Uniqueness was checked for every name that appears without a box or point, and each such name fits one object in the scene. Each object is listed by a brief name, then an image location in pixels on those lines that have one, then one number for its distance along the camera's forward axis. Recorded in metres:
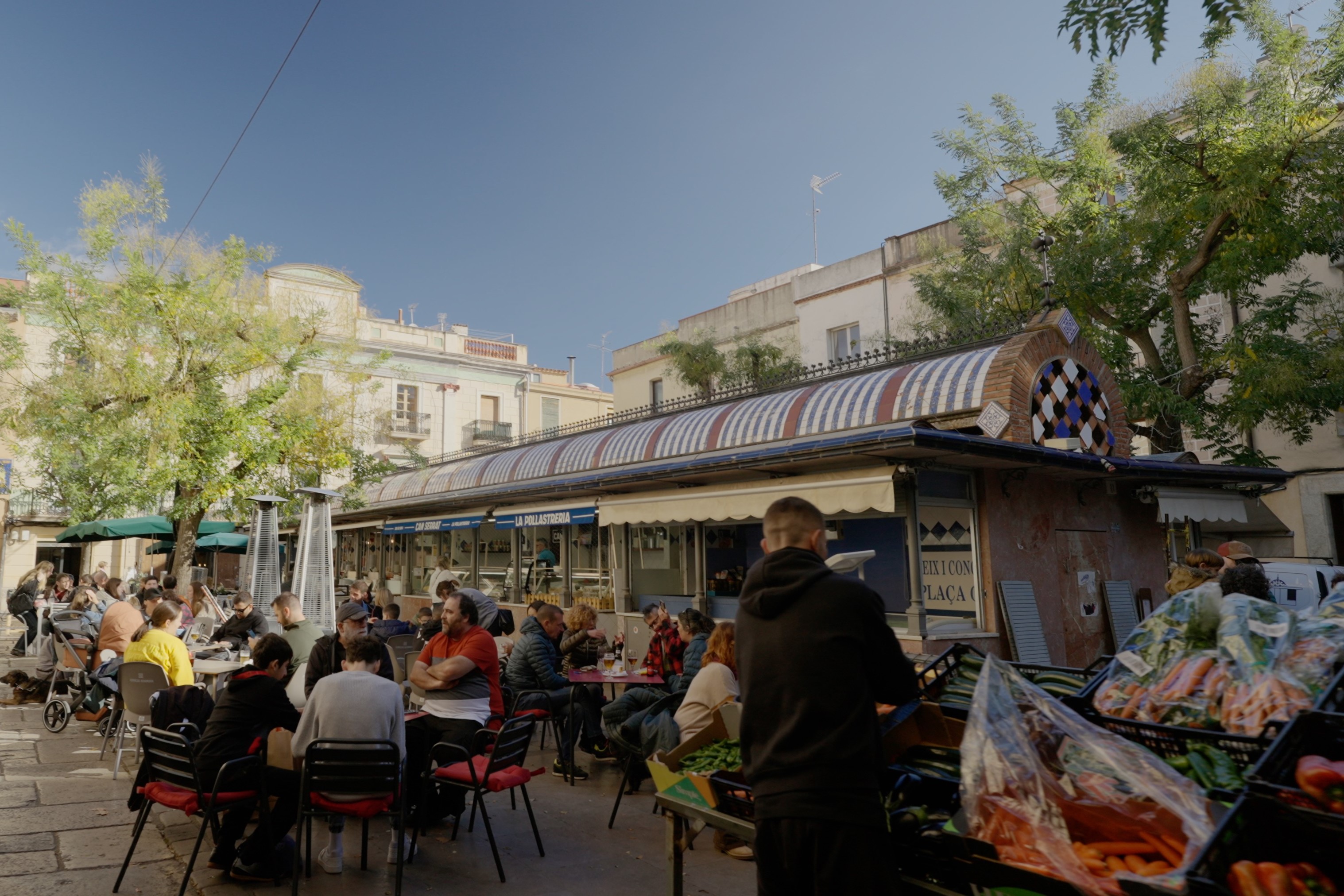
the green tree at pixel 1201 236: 13.91
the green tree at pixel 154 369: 13.91
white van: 12.33
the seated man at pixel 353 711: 4.44
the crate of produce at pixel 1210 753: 2.27
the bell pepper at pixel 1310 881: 1.84
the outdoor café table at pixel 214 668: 7.67
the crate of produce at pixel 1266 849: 1.84
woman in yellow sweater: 6.84
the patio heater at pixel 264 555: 13.13
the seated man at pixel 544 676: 7.13
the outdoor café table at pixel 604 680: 7.03
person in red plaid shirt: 7.48
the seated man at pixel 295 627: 7.24
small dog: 10.86
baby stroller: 8.91
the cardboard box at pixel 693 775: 3.31
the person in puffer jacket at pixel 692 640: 6.40
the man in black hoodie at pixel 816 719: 2.30
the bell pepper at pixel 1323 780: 2.00
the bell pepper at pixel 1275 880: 1.83
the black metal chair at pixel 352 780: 4.25
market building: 8.52
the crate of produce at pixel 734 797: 3.05
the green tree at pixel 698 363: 25.48
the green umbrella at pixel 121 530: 16.55
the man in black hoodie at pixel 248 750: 4.58
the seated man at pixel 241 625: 9.27
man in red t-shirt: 5.40
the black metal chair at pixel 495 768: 4.82
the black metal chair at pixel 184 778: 4.43
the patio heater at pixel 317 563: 11.81
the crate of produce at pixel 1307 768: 1.98
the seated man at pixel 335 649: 6.09
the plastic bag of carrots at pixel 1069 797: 2.05
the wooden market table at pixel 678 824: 3.17
